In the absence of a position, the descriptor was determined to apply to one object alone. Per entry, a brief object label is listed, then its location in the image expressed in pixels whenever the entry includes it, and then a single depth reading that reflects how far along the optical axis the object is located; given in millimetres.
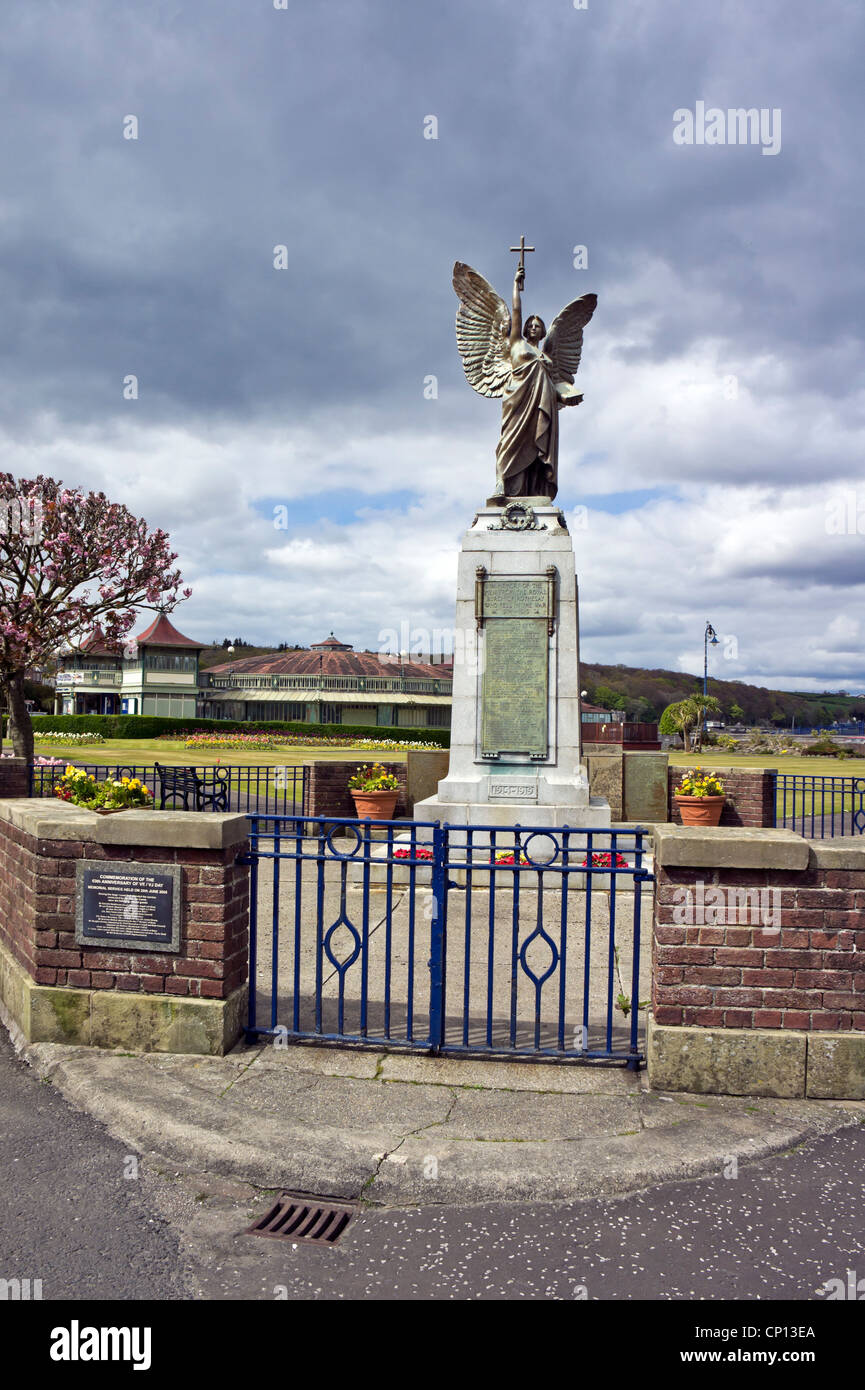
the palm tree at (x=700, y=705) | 50094
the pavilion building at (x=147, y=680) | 65688
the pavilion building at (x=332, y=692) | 64375
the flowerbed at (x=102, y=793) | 11211
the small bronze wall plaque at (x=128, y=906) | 4863
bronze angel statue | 12133
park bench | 15445
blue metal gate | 4863
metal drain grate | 3342
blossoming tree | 15266
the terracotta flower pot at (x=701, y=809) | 14539
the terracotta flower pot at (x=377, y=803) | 14538
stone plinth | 10977
